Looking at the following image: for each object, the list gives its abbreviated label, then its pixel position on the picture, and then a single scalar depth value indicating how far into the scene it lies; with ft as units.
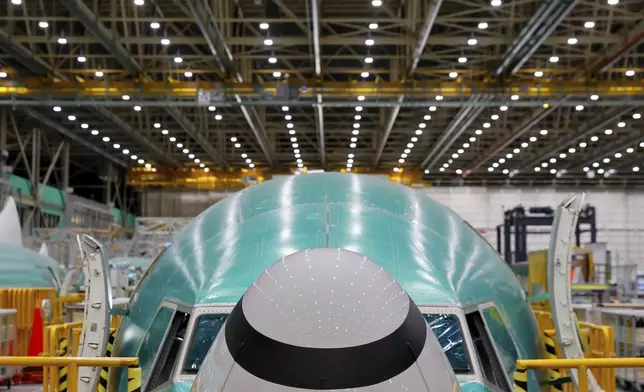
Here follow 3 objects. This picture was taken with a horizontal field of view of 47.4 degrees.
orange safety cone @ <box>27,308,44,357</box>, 72.61
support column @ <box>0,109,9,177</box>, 141.08
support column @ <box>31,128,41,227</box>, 160.97
